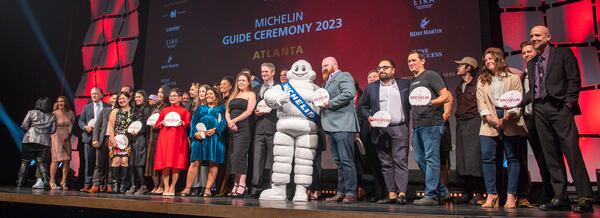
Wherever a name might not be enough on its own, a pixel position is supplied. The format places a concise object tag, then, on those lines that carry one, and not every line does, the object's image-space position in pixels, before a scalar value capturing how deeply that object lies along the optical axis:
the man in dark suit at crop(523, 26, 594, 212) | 3.60
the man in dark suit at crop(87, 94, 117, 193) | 6.60
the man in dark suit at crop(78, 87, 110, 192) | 7.04
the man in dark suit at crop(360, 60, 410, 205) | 4.71
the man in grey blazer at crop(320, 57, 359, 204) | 4.73
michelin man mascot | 4.72
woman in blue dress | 5.52
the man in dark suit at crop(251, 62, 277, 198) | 5.62
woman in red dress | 5.66
